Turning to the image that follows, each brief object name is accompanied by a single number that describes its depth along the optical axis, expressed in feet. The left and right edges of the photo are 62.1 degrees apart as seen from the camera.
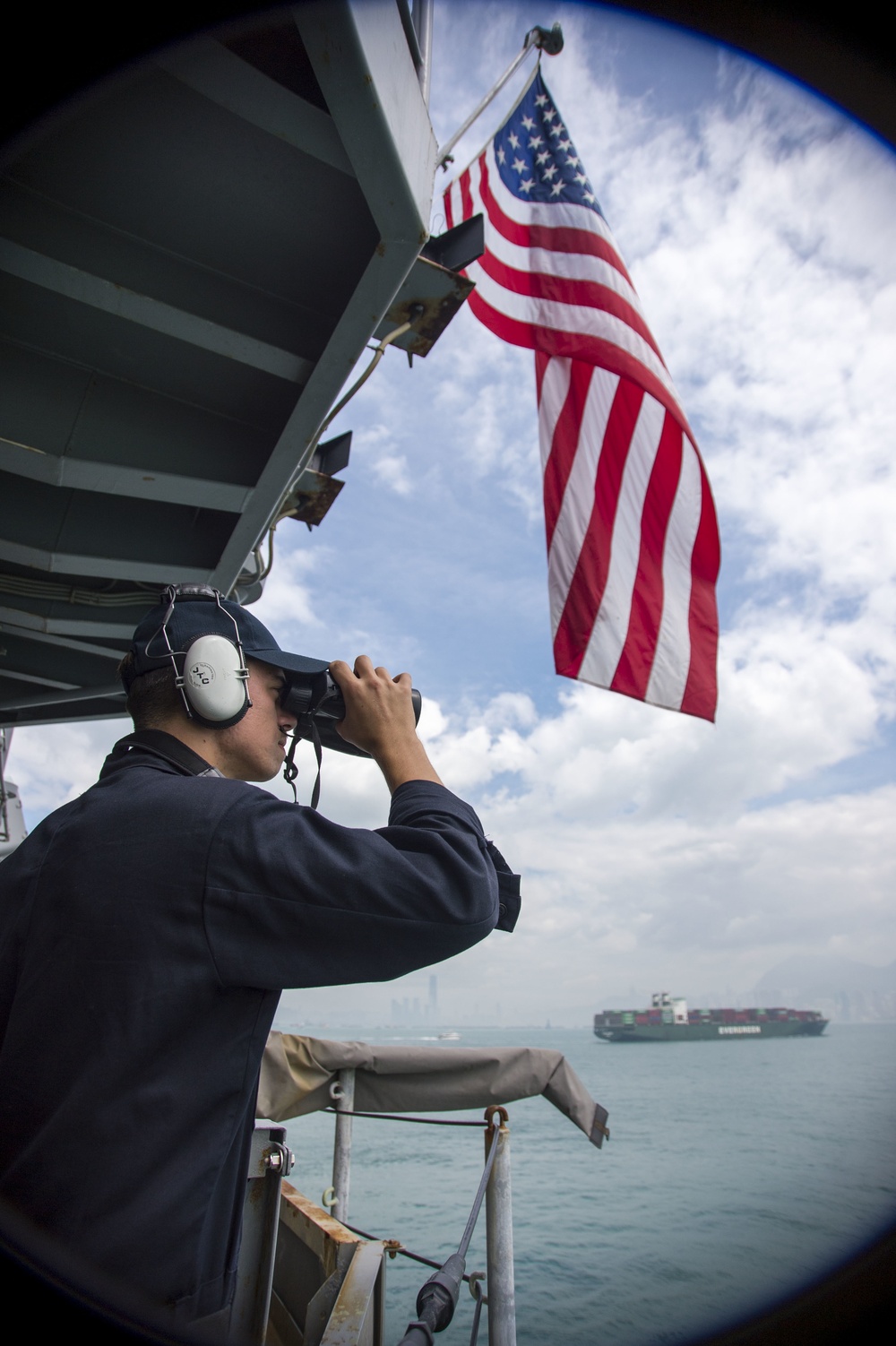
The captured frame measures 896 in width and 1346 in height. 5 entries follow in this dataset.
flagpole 18.51
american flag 15.85
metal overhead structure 5.82
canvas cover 12.30
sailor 3.16
